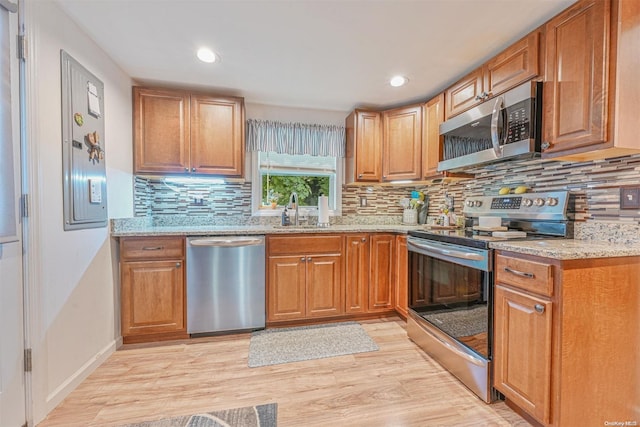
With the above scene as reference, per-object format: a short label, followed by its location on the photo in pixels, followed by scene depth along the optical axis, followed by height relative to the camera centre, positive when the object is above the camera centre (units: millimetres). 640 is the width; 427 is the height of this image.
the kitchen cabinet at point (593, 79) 1281 +657
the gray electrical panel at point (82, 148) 1623 +385
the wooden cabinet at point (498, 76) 1648 +932
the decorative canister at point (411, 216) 3178 -99
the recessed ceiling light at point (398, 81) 2379 +1143
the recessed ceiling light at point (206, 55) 1957 +1136
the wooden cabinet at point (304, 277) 2453 -652
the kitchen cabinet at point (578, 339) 1207 -609
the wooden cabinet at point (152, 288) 2162 -664
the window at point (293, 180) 3046 +316
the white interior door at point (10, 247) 1257 -194
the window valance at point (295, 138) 2953 +786
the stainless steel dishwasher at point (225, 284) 2273 -662
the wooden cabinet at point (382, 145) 2877 +680
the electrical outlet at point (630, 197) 1400 +61
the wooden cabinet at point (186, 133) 2438 +697
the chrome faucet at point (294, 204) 2930 +36
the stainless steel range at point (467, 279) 1573 -484
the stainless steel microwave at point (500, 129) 1625 +549
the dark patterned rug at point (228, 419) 1376 -1111
